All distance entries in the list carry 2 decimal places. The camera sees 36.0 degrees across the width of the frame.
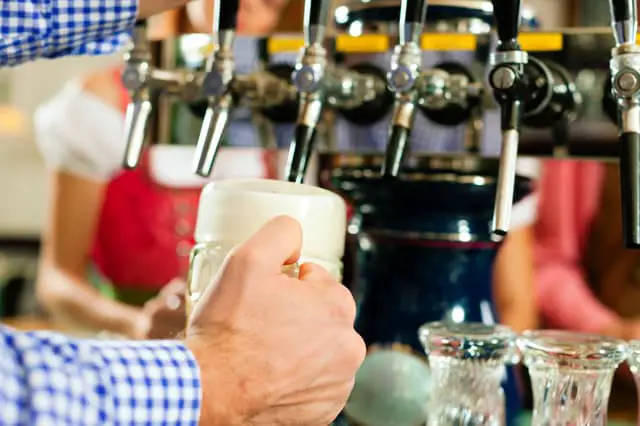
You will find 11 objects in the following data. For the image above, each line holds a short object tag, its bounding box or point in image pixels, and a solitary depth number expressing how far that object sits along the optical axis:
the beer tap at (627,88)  0.66
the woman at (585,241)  2.23
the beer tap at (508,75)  0.69
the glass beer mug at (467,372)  0.71
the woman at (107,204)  1.98
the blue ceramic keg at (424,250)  0.85
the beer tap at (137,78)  0.87
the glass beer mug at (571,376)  0.66
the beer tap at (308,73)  0.77
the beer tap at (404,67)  0.74
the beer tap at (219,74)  0.81
